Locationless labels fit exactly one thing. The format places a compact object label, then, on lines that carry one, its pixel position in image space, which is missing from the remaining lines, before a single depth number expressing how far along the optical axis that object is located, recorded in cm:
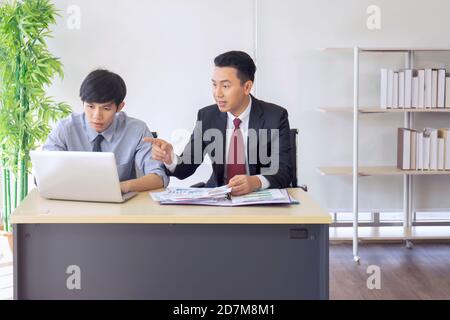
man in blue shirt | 335
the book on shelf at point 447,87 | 505
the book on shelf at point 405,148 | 507
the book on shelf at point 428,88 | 502
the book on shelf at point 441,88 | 502
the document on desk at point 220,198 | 277
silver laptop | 266
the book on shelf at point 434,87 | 503
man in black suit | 351
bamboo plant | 471
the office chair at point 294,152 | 371
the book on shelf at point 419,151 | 505
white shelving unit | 494
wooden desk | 263
